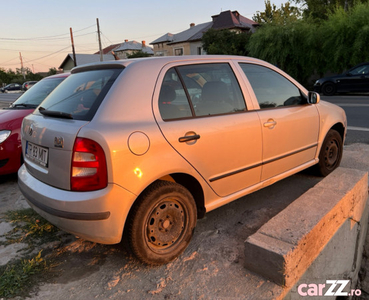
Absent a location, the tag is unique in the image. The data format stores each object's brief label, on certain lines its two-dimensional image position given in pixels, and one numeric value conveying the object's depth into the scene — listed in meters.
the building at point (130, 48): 68.44
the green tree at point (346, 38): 18.20
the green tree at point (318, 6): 30.39
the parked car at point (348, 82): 15.37
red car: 4.36
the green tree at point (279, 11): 24.34
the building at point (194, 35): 41.66
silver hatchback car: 2.15
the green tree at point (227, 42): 33.16
